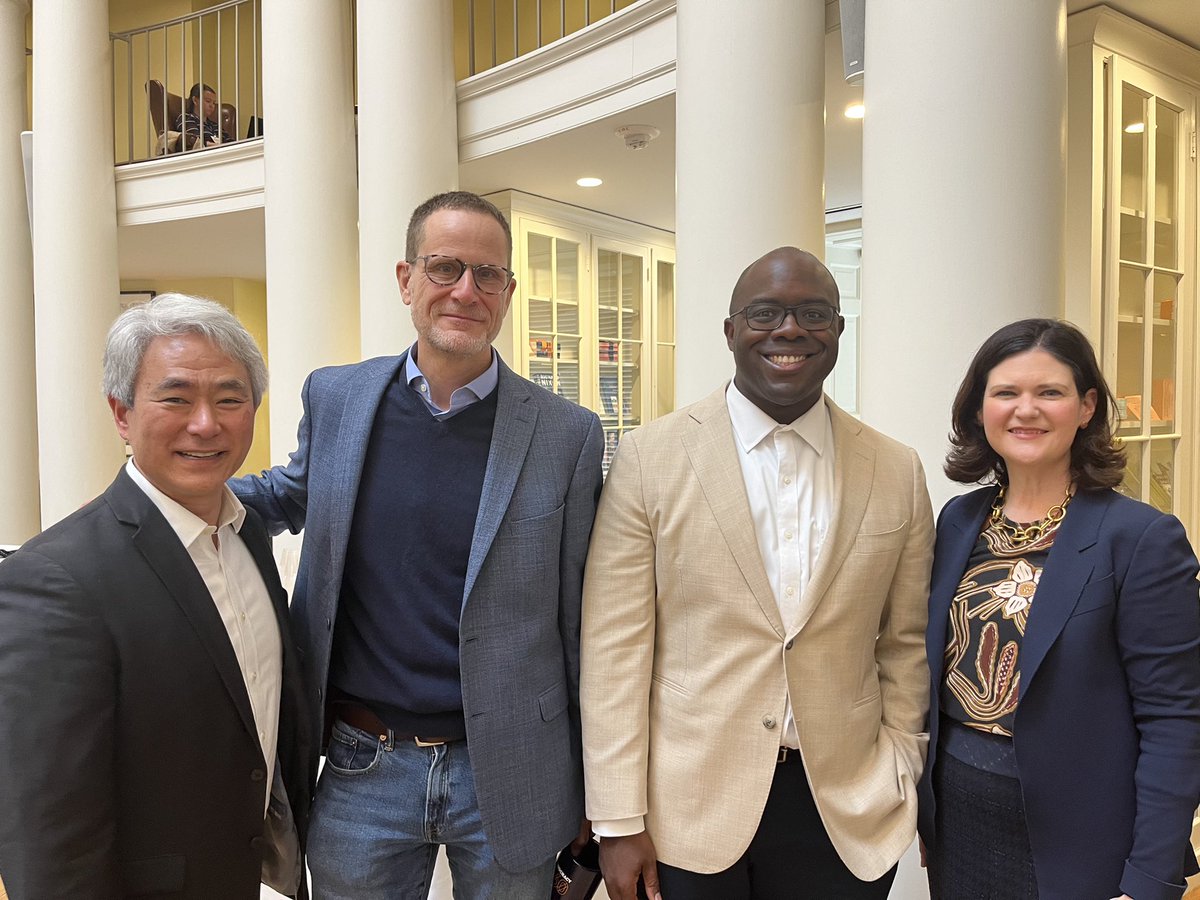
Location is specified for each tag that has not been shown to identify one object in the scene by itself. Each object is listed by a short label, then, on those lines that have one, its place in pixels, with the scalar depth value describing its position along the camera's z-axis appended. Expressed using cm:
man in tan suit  148
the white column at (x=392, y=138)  453
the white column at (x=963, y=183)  220
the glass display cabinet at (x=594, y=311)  598
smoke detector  448
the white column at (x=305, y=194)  498
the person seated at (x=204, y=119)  724
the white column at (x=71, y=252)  628
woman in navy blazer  135
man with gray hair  109
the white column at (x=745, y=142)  290
